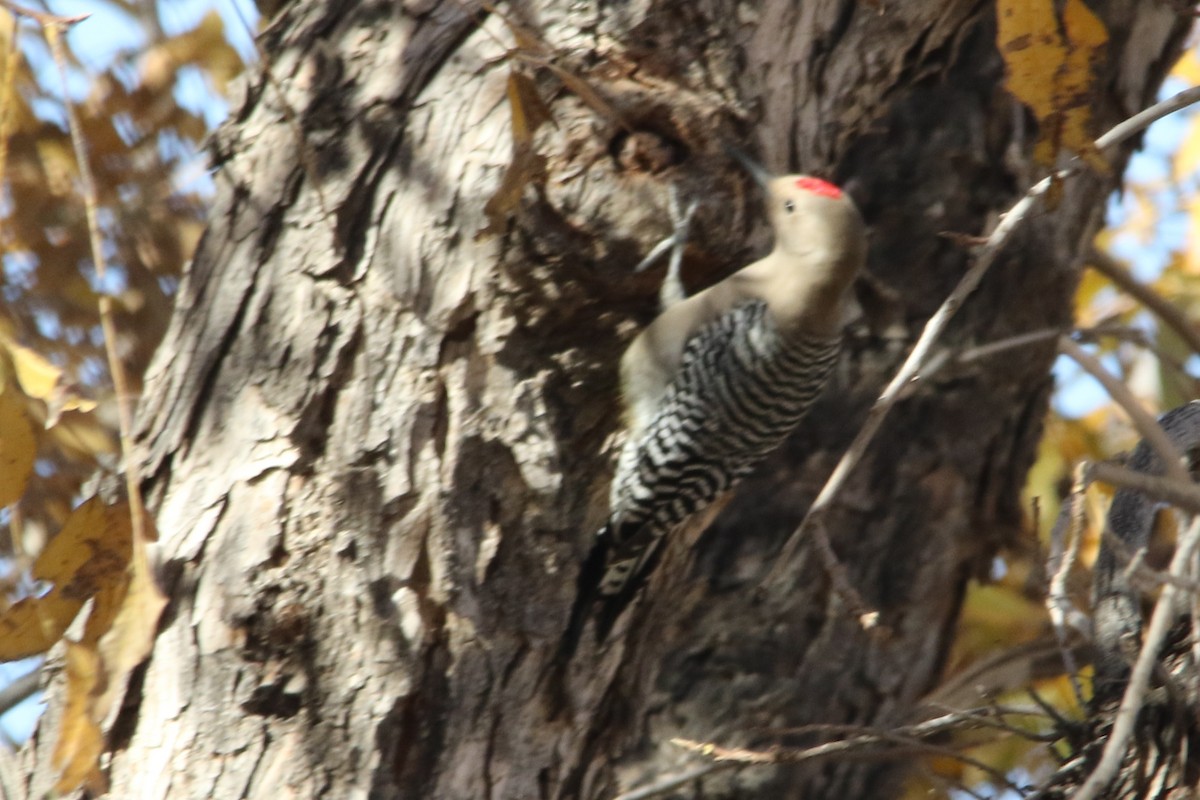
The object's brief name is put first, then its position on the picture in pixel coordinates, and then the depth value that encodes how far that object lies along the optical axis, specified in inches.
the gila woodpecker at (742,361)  275.0
